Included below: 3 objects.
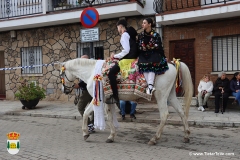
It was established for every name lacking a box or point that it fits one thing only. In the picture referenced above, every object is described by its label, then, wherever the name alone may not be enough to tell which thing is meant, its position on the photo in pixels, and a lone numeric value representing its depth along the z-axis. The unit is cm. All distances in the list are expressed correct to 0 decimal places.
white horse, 568
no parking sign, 795
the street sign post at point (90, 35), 829
